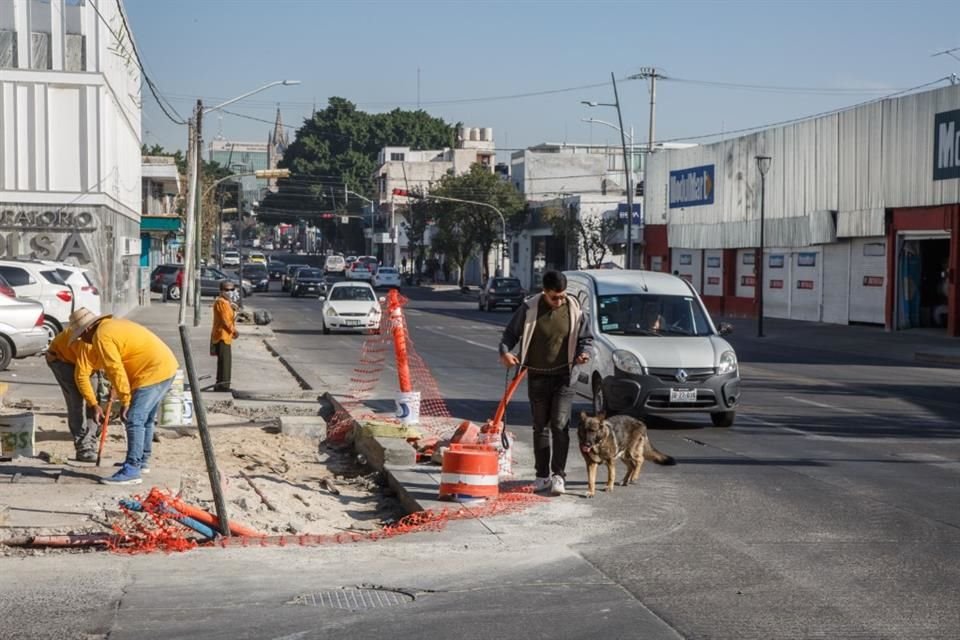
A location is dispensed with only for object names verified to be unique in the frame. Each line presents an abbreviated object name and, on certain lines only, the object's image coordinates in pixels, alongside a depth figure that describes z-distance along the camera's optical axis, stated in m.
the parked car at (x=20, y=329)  23.17
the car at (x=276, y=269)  95.17
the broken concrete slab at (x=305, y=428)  15.82
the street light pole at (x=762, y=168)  40.38
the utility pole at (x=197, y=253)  31.81
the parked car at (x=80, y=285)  28.34
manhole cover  7.38
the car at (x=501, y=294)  57.50
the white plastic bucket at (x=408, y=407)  14.42
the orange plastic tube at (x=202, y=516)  9.09
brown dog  10.73
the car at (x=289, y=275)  75.26
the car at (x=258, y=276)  76.69
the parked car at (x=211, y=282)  61.91
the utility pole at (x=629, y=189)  52.34
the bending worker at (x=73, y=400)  11.95
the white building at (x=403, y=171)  125.19
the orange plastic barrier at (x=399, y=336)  14.69
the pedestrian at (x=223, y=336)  19.58
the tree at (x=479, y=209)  84.12
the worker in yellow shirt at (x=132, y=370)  10.81
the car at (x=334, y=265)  107.62
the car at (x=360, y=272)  84.42
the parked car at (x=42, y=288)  26.98
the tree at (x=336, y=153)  138.12
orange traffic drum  10.23
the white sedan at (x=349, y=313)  37.66
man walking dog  10.82
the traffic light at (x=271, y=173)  37.16
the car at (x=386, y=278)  78.43
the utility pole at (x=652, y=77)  64.69
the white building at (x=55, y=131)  36.00
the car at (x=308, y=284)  69.12
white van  15.51
